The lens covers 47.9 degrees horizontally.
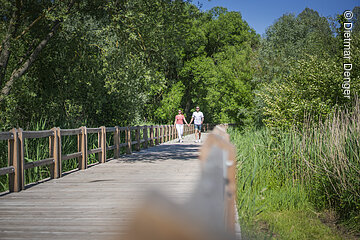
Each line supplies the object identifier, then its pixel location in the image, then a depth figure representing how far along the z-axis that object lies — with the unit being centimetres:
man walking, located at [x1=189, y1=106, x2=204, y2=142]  2402
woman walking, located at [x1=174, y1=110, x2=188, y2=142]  2467
